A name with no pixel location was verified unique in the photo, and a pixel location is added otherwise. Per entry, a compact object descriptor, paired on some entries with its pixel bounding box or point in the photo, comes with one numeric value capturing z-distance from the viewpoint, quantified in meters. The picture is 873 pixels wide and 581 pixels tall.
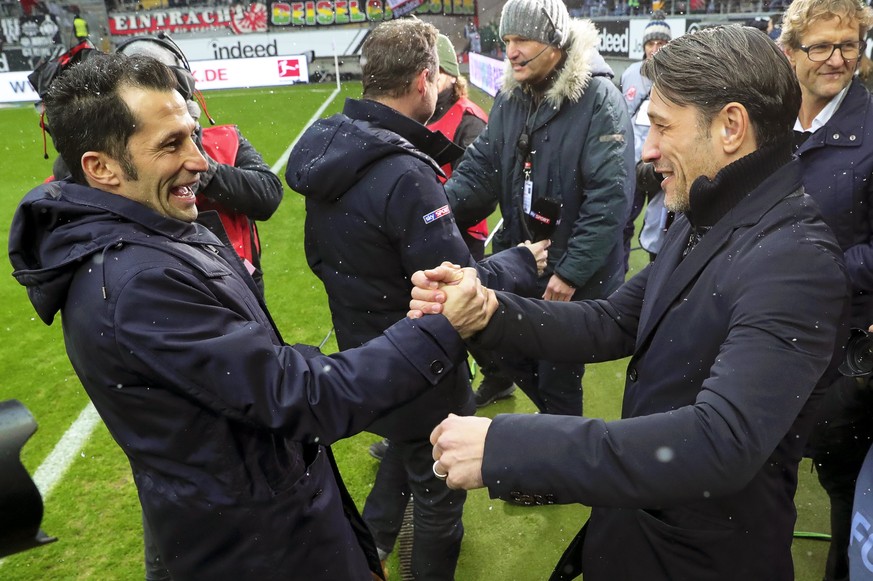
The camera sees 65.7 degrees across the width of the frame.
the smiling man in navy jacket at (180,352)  1.58
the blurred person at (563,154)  3.33
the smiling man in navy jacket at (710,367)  1.34
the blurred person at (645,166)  4.71
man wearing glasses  2.61
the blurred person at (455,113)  4.56
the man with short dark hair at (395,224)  2.48
